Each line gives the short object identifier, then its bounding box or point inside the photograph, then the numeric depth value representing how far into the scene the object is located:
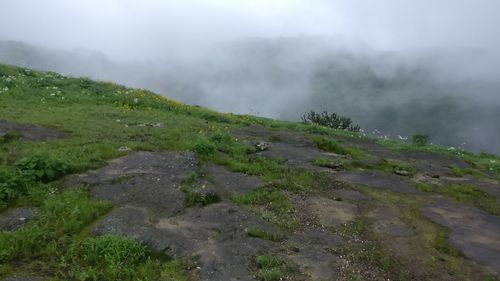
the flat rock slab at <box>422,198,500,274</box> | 10.02
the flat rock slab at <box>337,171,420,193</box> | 14.52
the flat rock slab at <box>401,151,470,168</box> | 21.45
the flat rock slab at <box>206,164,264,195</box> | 12.34
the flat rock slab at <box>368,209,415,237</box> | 10.70
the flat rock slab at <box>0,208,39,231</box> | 9.29
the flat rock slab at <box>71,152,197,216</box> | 10.84
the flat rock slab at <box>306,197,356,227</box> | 11.12
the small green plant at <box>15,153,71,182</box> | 11.53
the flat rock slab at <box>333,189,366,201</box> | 12.99
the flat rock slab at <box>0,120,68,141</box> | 15.42
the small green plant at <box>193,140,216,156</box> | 14.93
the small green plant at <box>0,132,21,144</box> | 14.54
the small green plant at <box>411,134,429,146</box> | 28.23
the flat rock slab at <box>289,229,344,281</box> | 8.48
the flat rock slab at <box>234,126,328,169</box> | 16.61
